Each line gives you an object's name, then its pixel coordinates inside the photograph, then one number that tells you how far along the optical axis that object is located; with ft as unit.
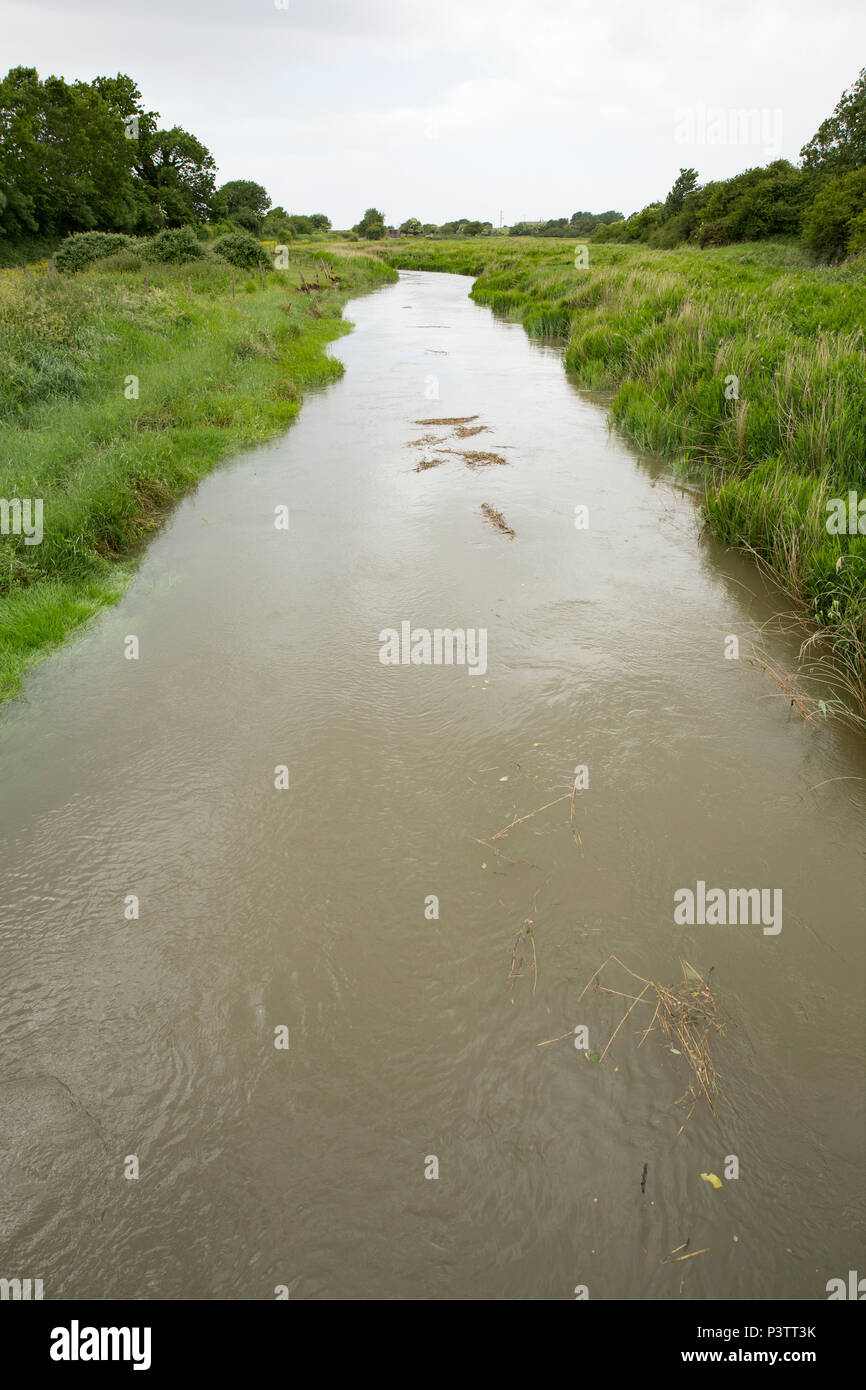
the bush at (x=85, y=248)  73.46
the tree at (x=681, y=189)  144.77
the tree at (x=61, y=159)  129.49
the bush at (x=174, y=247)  73.67
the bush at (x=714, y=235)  115.55
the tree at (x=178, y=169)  166.97
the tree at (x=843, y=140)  104.78
